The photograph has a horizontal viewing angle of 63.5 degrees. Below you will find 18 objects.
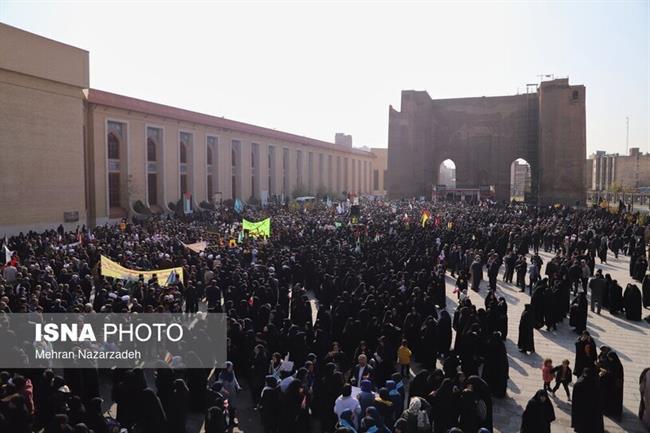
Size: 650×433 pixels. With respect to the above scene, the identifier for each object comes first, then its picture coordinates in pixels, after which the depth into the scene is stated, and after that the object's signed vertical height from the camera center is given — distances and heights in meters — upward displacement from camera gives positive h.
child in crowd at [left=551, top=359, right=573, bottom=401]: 7.66 -2.67
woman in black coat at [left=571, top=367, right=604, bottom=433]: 6.76 -2.75
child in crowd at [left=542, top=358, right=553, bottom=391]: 7.82 -2.67
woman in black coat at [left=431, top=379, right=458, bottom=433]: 6.09 -2.51
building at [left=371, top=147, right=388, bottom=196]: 75.25 +3.55
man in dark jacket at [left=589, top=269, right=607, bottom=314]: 12.52 -2.27
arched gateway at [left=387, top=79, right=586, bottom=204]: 49.00 +4.93
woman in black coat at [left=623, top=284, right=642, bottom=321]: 12.14 -2.54
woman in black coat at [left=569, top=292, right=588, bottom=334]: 10.91 -2.51
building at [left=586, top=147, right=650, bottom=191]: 66.94 +2.99
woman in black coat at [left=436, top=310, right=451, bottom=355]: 9.09 -2.42
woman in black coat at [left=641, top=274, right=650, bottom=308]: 13.28 -2.49
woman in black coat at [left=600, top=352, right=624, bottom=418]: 7.21 -2.65
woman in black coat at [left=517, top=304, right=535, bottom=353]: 9.73 -2.67
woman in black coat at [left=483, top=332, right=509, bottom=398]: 8.00 -2.69
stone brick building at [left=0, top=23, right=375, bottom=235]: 22.69 +2.59
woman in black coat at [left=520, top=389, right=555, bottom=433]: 6.02 -2.55
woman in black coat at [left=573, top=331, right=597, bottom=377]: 7.92 -2.44
